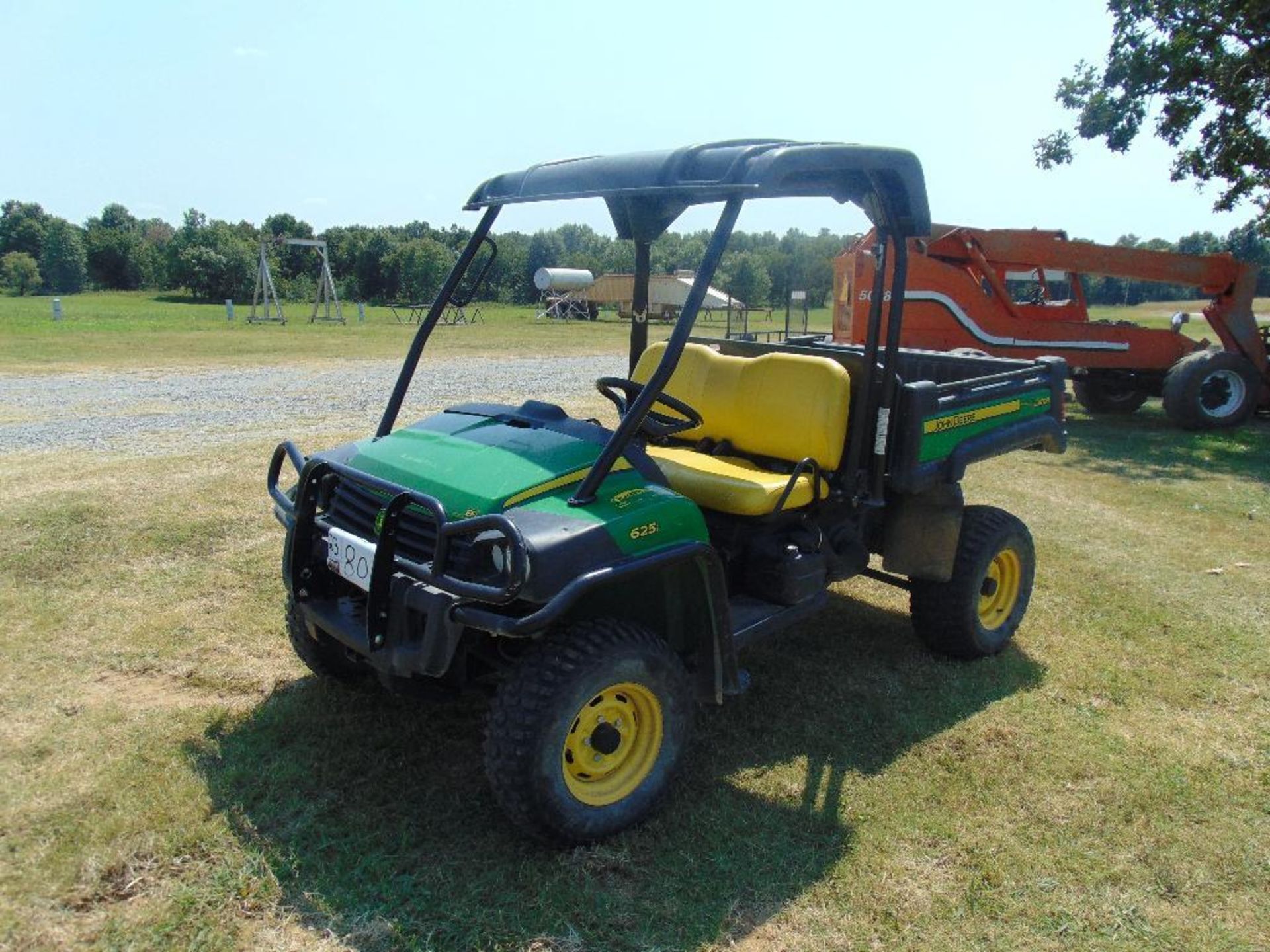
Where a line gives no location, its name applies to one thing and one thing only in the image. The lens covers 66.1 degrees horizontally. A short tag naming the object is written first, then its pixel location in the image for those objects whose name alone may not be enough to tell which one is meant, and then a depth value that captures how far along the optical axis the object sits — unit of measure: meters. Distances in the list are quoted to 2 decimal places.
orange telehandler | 10.88
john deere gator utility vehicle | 2.89
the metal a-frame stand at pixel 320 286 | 27.59
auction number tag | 3.10
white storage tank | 36.72
